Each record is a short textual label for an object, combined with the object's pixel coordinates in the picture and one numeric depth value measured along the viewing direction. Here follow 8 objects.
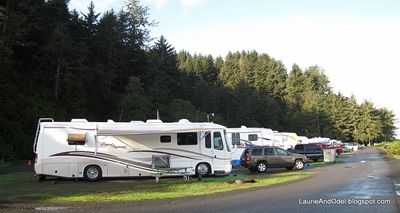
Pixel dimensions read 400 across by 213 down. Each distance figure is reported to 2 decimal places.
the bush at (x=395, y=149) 43.56
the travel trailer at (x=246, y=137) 31.30
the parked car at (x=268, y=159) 24.89
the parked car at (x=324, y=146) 44.29
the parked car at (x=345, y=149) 63.56
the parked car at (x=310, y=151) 34.44
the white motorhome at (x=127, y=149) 19.38
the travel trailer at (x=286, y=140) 35.75
